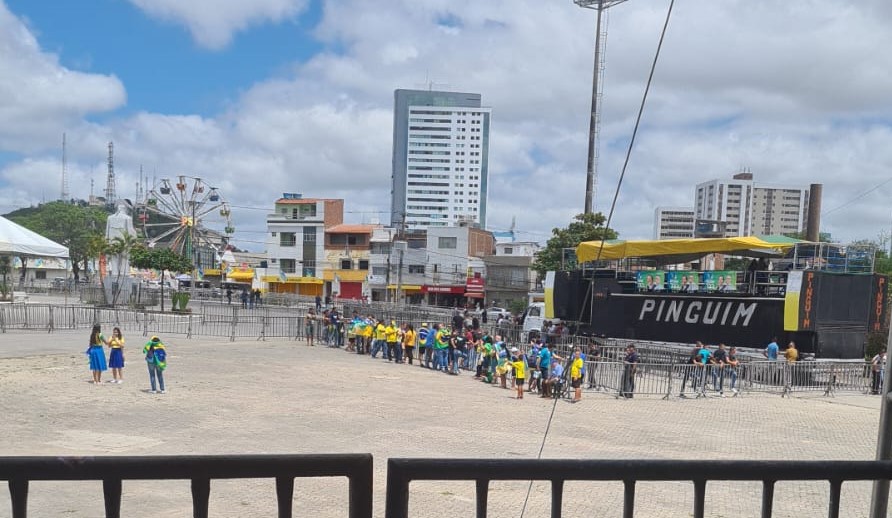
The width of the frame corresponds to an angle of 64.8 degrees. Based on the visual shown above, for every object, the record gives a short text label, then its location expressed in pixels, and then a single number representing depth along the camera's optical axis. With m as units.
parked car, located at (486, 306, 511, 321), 50.16
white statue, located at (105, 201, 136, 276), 49.25
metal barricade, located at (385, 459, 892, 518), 2.73
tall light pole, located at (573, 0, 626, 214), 53.84
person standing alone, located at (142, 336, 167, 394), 16.17
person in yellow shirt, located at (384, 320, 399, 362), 25.48
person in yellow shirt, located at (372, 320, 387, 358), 26.17
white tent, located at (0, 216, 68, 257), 29.44
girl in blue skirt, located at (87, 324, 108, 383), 16.86
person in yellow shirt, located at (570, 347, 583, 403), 18.53
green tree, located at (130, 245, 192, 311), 49.84
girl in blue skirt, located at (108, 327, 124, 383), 16.98
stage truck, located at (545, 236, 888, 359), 23.52
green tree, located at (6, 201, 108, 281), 93.56
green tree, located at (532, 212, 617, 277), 50.84
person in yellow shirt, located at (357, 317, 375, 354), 27.41
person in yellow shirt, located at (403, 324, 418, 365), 25.19
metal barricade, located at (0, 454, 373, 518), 2.61
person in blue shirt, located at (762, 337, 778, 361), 22.80
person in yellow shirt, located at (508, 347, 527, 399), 18.69
